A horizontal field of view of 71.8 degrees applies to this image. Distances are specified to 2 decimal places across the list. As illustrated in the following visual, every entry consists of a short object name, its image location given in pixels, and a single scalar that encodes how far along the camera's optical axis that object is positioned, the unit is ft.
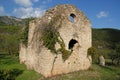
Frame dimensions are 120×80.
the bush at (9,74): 25.32
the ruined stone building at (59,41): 25.58
